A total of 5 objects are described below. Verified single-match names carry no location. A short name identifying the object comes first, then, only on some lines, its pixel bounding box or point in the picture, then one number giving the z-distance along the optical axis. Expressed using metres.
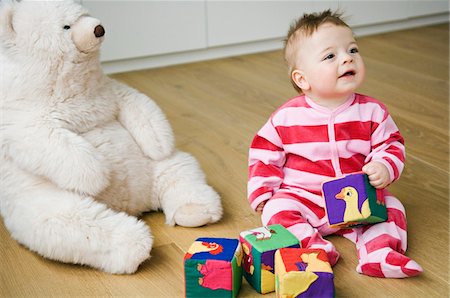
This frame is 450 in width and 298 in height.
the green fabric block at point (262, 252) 1.93
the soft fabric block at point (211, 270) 1.90
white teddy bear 2.04
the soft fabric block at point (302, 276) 1.86
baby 2.07
